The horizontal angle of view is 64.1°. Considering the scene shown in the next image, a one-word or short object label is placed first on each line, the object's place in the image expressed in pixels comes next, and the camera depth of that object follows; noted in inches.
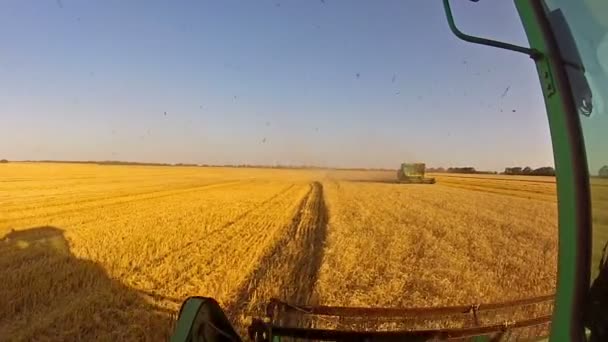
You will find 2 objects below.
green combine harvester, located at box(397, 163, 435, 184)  1631.4
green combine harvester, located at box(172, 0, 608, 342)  43.5
